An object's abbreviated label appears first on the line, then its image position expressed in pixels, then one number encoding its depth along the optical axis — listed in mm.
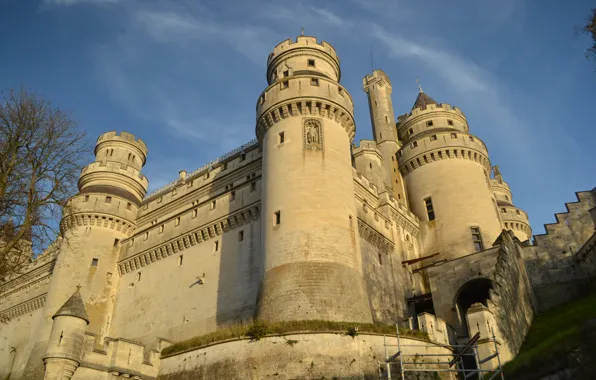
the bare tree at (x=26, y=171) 16703
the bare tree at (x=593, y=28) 14711
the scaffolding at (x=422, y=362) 18266
